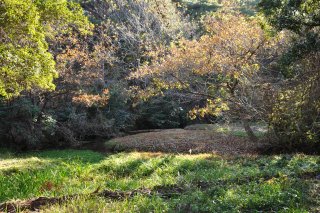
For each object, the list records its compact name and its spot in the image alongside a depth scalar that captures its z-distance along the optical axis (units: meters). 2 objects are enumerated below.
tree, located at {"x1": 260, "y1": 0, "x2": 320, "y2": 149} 10.53
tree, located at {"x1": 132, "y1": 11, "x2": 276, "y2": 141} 15.54
